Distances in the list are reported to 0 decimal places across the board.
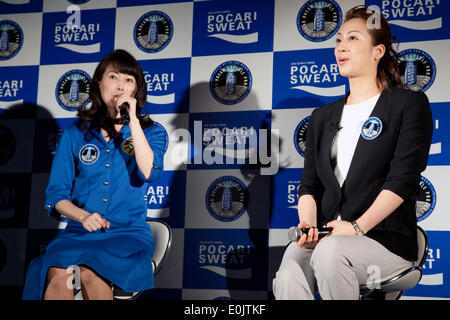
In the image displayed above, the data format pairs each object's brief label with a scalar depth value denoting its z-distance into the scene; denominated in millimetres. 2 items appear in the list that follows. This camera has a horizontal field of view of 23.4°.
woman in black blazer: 3444
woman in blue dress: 3765
